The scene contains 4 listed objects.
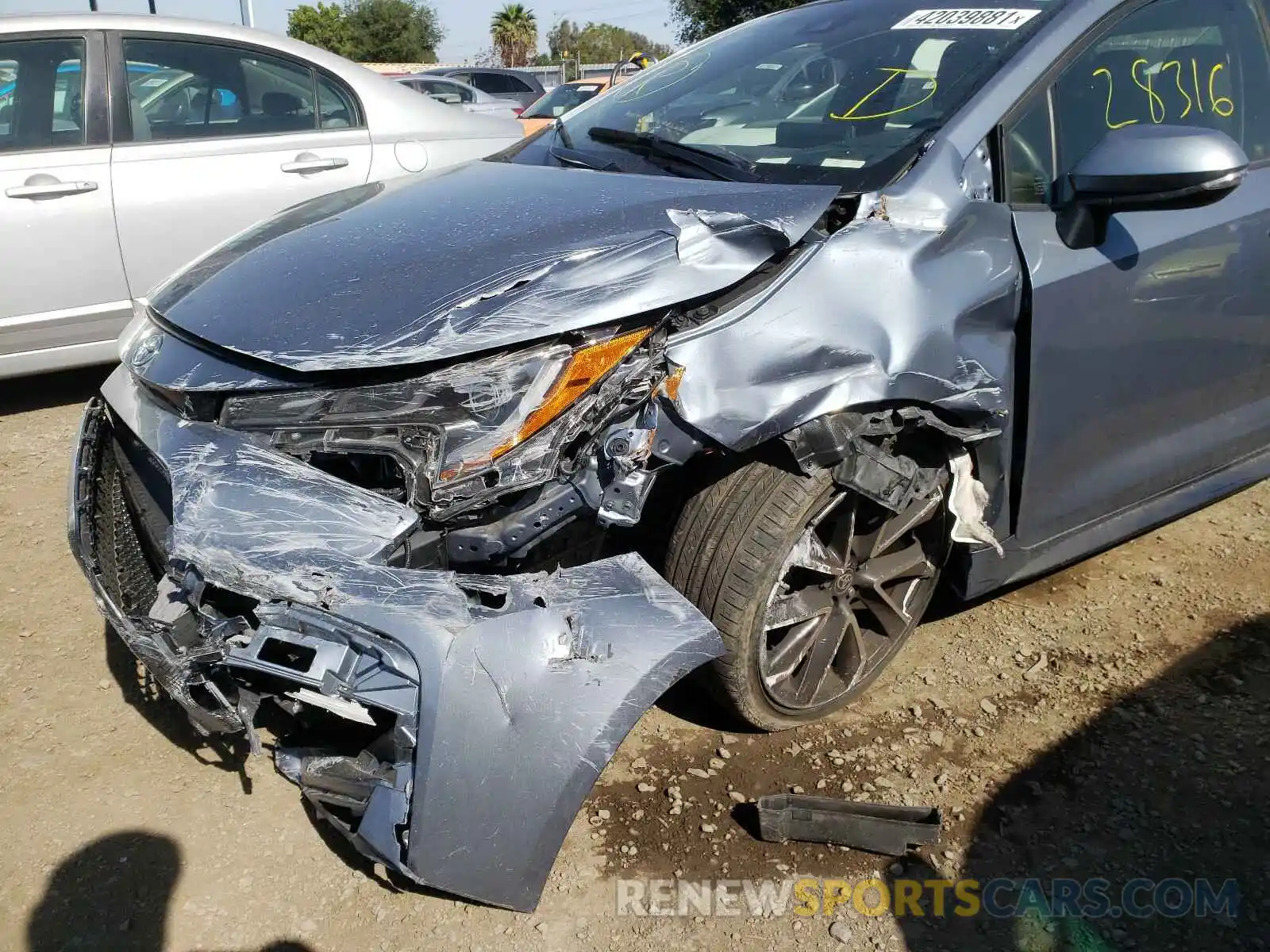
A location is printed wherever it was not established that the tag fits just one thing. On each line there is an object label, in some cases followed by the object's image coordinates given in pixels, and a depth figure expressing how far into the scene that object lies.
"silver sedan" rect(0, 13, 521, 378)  4.16
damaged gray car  1.74
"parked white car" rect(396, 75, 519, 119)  11.34
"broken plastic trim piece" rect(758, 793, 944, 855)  2.15
